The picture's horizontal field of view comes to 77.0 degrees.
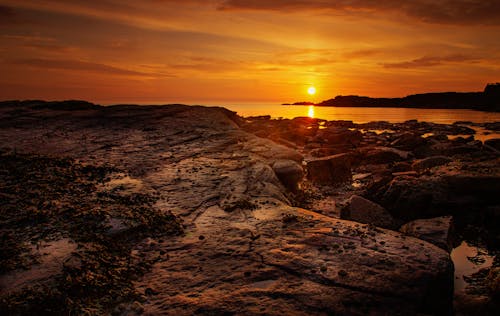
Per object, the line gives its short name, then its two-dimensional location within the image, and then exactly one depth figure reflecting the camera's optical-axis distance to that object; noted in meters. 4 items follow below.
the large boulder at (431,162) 13.11
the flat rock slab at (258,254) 4.15
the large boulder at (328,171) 14.22
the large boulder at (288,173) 9.44
